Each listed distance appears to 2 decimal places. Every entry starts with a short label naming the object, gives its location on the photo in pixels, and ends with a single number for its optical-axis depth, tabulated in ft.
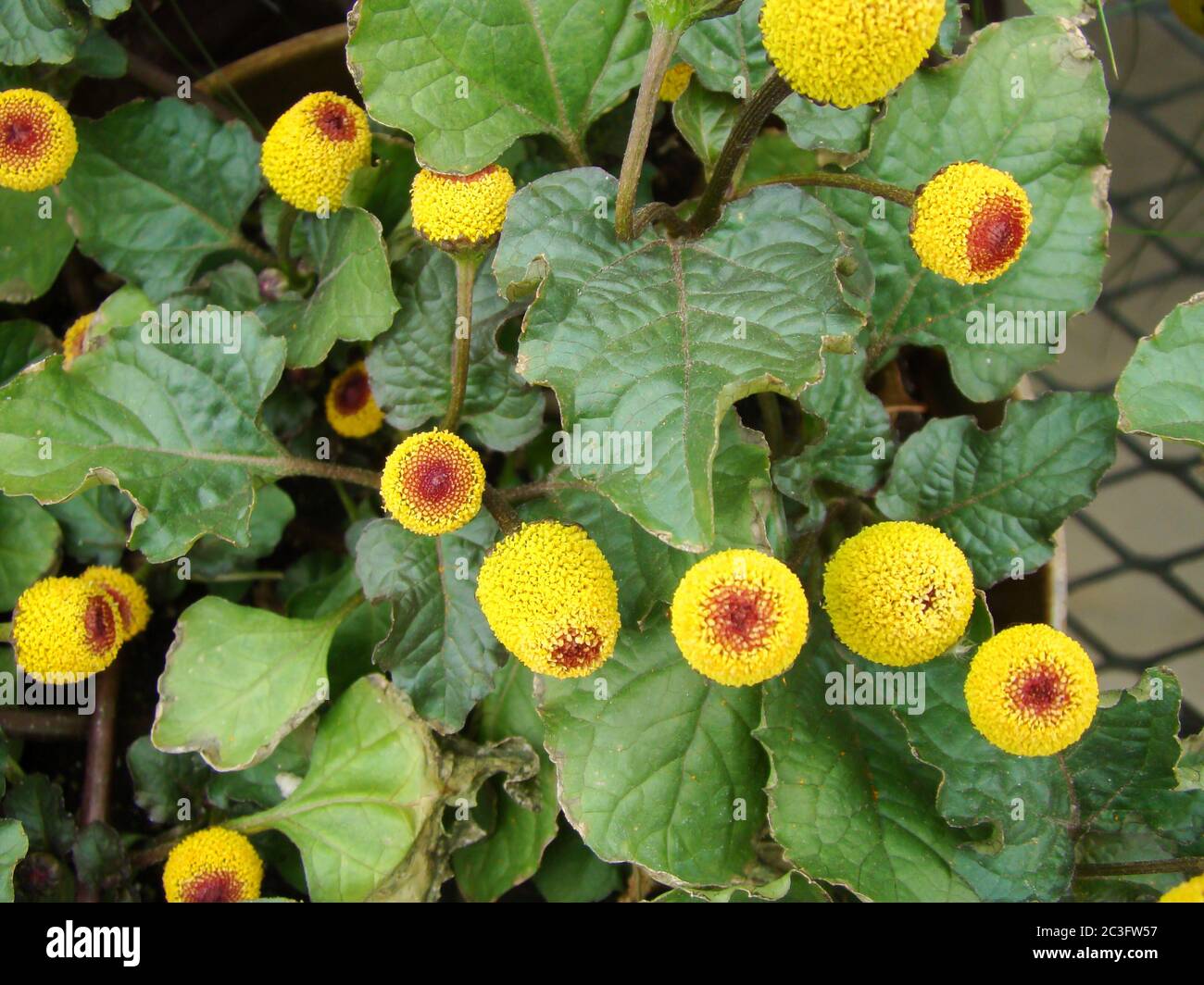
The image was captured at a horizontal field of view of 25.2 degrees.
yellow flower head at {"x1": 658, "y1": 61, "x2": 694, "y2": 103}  1.39
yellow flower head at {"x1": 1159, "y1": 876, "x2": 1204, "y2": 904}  1.22
